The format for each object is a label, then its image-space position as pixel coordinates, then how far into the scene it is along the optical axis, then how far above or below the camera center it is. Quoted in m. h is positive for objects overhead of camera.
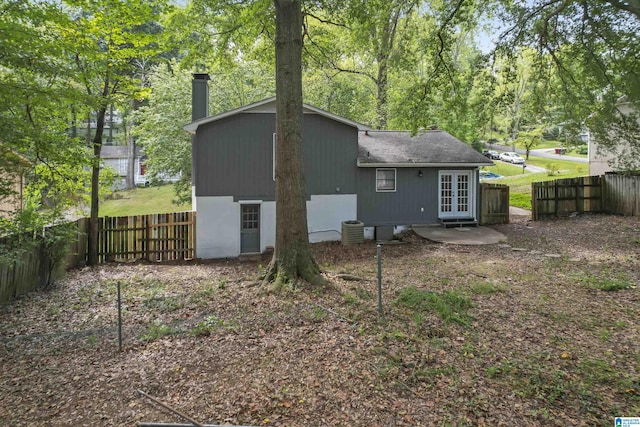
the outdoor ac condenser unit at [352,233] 13.78 -0.68
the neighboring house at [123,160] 36.50 +5.32
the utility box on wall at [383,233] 14.62 -0.72
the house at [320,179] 13.10 +1.32
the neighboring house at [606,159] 13.82 +2.43
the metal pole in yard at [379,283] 5.76 -1.13
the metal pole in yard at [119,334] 4.99 -1.58
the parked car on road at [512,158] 39.01 +5.91
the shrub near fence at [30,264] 7.09 -1.03
